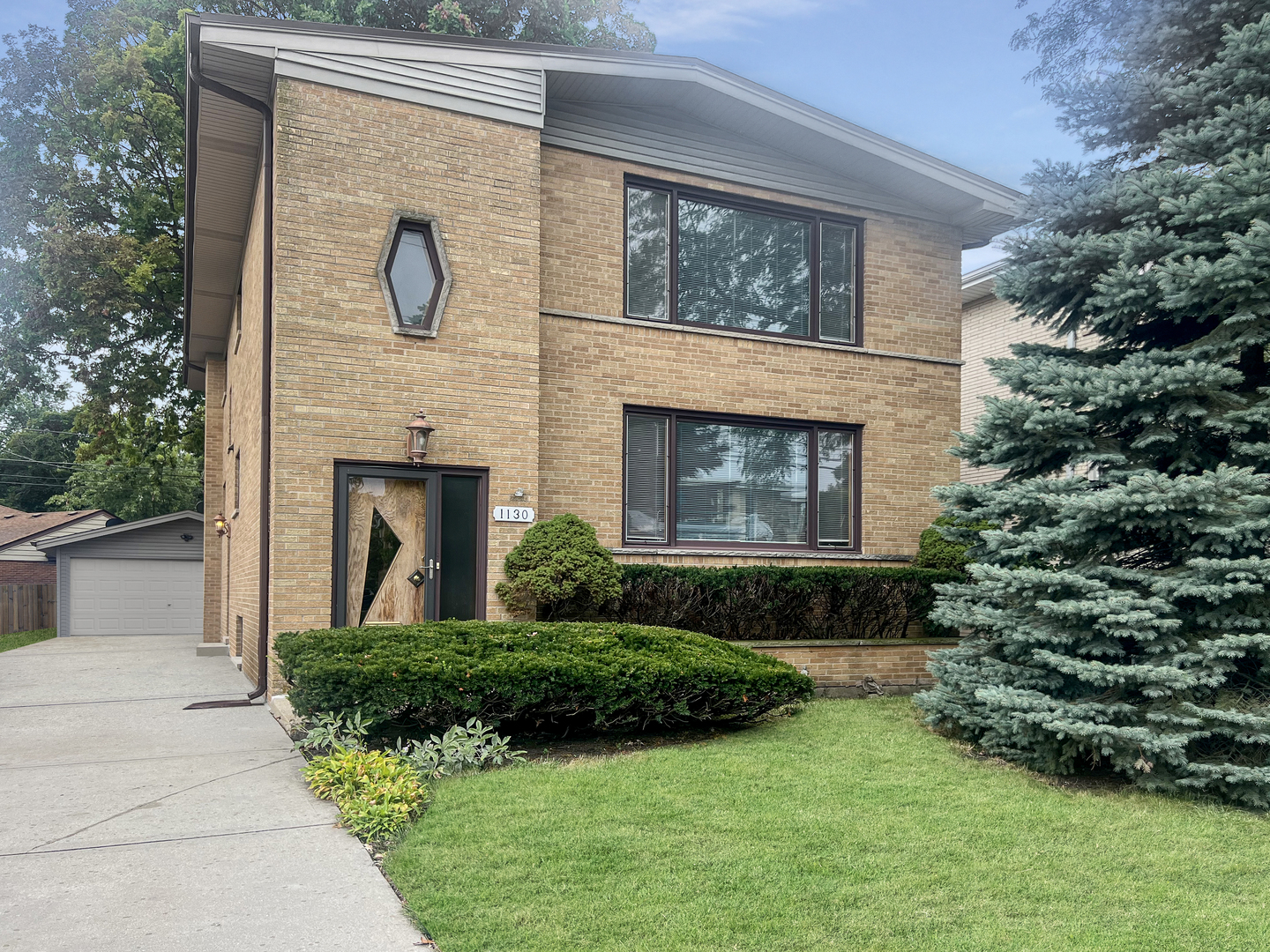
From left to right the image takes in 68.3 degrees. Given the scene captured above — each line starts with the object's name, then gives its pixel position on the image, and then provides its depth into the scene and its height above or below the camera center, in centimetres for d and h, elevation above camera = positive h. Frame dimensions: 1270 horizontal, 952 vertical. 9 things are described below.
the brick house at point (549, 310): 895 +185
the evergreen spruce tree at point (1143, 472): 594 +7
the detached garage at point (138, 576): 2309 -262
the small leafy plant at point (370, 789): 502 -182
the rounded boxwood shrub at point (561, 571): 913 -94
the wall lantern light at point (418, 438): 895 +35
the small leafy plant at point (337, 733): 623 -176
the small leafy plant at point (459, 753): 615 -188
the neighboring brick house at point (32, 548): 3192 -268
